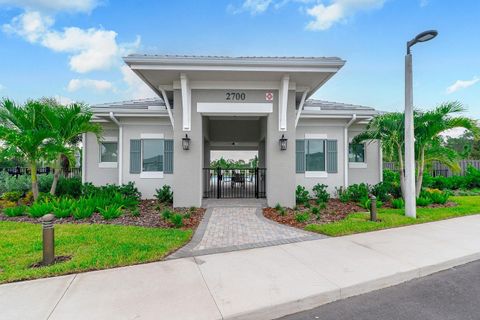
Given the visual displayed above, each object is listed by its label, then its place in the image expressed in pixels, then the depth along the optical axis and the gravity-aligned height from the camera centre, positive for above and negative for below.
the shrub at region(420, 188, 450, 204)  9.33 -1.29
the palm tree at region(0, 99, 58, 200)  8.30 +1.12
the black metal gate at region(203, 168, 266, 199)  11.05 -1.23
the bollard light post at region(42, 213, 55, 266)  4.17 -1.33
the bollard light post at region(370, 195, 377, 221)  6.93 -1.29
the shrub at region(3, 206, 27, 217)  7.69 -1.47
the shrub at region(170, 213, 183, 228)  6.58 -1.54
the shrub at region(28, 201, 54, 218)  7.49 -1.38
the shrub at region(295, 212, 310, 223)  7.08 -1.59
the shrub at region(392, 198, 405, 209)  8.72 -1.44
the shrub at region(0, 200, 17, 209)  8.88 -1.44
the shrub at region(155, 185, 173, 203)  10.09 -1.31
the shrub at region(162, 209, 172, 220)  7.36 -1.52
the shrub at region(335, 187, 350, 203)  10.48 -1.36
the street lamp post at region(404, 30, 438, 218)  7.43 +0.65
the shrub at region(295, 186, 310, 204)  9.98 -1.33
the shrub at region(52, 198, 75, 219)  7.33 -1.33
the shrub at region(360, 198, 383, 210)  8.82 -1.49
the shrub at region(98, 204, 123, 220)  7.32 -1.44
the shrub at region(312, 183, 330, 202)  10.55 -1.28
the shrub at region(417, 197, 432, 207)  8.86 -1.40
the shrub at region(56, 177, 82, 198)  10.38 -1.02
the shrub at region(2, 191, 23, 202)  9.52 -1.23
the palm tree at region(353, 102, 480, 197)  8.48 +1.10
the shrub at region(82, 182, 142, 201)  9.73 -1.07
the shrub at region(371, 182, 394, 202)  10.16 -1.17
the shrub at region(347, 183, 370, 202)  10.43 -1.22
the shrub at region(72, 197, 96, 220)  7.27 -1.35
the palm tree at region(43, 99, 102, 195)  8.85 +1.46
